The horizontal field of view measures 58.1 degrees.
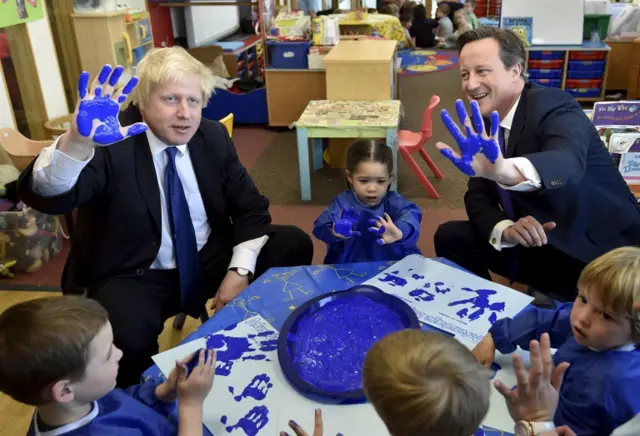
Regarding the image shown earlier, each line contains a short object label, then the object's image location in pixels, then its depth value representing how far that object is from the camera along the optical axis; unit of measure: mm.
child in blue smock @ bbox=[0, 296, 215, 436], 925
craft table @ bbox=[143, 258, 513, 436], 1437
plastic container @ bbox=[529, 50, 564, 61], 4766
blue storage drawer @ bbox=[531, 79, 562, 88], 4852
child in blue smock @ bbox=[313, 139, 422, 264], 1885
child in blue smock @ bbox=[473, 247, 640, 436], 971
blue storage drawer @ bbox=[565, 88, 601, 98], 4797
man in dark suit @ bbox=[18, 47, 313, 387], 1520
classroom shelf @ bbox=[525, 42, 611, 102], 4715
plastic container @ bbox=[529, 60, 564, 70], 4785
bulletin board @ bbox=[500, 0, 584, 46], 4758
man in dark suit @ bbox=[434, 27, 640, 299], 1615
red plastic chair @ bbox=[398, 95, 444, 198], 3255
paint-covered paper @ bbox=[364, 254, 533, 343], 1371
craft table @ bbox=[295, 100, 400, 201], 2992
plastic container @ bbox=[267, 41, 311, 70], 4234
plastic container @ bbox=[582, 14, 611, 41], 4938
